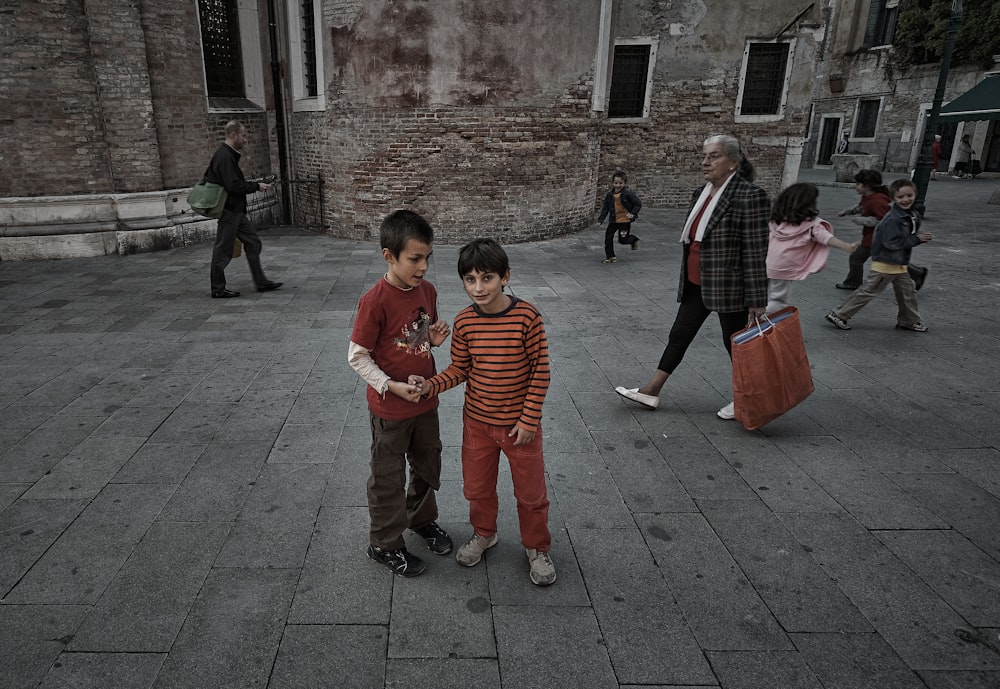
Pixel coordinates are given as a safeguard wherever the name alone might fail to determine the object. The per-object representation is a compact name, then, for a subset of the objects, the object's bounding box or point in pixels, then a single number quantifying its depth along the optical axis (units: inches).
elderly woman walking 152.4
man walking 281.4
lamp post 418.9
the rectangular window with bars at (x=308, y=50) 459.8
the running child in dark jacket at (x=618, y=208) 393.1
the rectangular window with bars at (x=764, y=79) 634.8
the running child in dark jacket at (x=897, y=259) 239.1
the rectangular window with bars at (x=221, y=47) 439.8
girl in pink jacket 198.8
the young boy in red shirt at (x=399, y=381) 97.3
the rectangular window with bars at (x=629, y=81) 638.5
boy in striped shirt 96.2
